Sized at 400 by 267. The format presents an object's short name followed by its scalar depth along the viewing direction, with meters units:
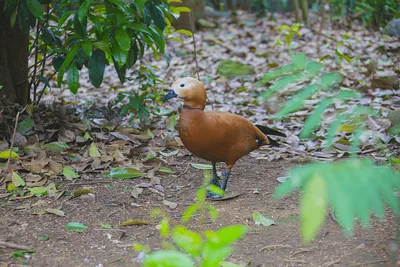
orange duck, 6.45
